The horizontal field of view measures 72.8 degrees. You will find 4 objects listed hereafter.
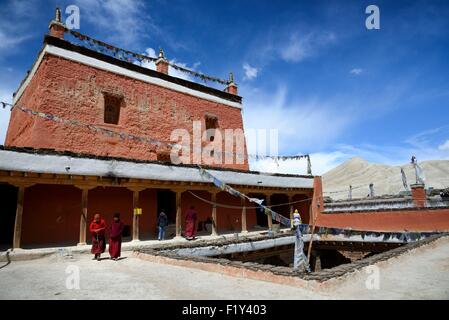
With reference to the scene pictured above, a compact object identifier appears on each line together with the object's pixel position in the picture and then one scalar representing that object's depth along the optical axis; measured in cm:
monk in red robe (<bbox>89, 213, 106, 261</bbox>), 937
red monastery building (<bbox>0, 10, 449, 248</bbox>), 1152
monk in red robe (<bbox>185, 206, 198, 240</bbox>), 1331
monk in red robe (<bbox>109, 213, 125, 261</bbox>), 928
